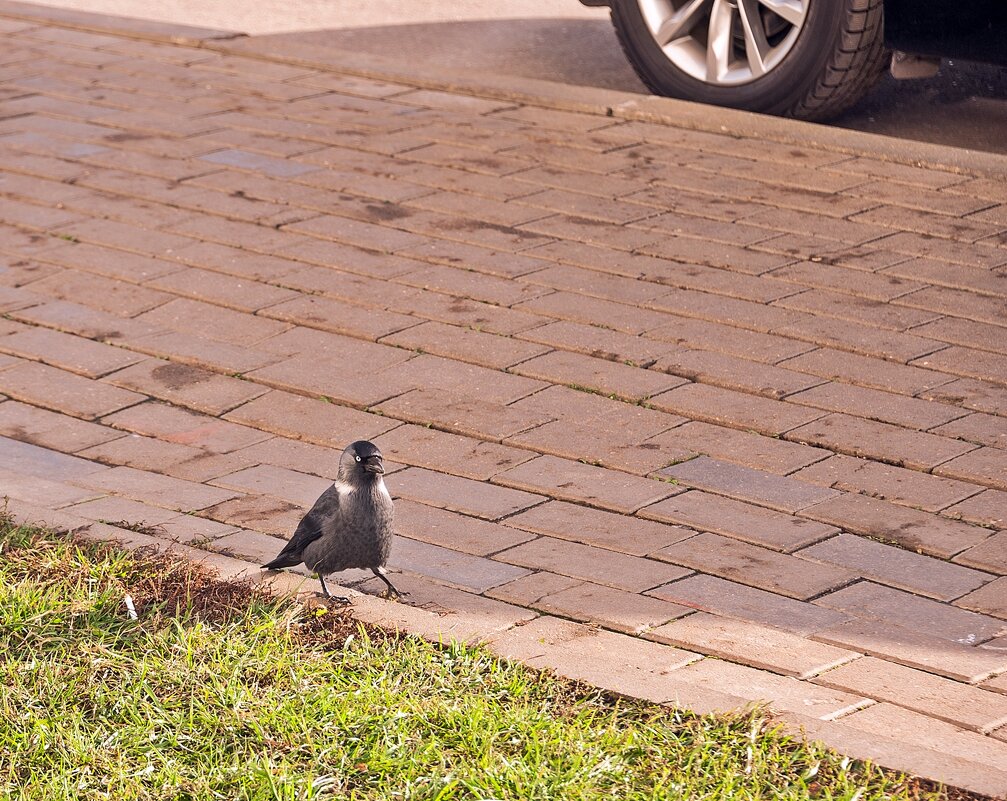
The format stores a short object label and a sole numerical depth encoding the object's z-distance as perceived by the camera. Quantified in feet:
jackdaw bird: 25.34
